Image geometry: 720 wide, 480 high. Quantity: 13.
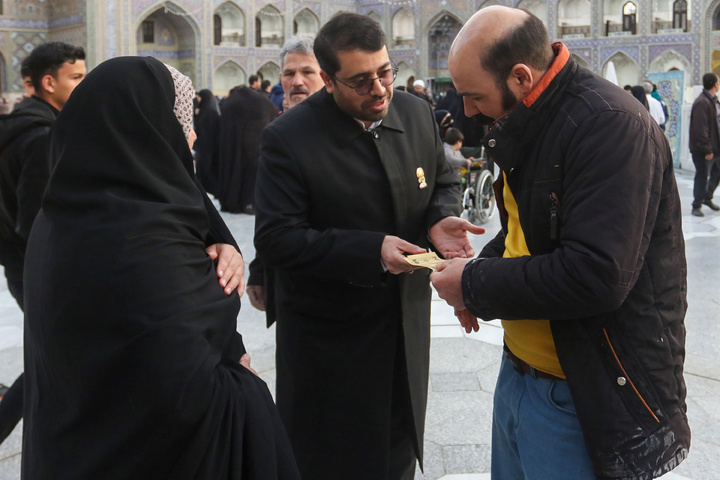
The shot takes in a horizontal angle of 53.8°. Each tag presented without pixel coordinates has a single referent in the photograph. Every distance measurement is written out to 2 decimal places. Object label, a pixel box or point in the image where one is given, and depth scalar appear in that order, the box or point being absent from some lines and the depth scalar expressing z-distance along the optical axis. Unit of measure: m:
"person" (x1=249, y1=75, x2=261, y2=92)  9.87
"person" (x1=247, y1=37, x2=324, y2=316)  2.74
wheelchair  6.79
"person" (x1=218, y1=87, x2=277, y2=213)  7.33
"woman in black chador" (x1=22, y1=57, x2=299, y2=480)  1.17
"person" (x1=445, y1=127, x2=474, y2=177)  6.29
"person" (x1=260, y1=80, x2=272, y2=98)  11.03
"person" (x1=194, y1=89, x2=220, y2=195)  7.92
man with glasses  1.79
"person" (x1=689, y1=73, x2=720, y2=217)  7.11
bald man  1.12
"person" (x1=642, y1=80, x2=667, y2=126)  10.56
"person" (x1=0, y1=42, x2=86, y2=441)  2.33
